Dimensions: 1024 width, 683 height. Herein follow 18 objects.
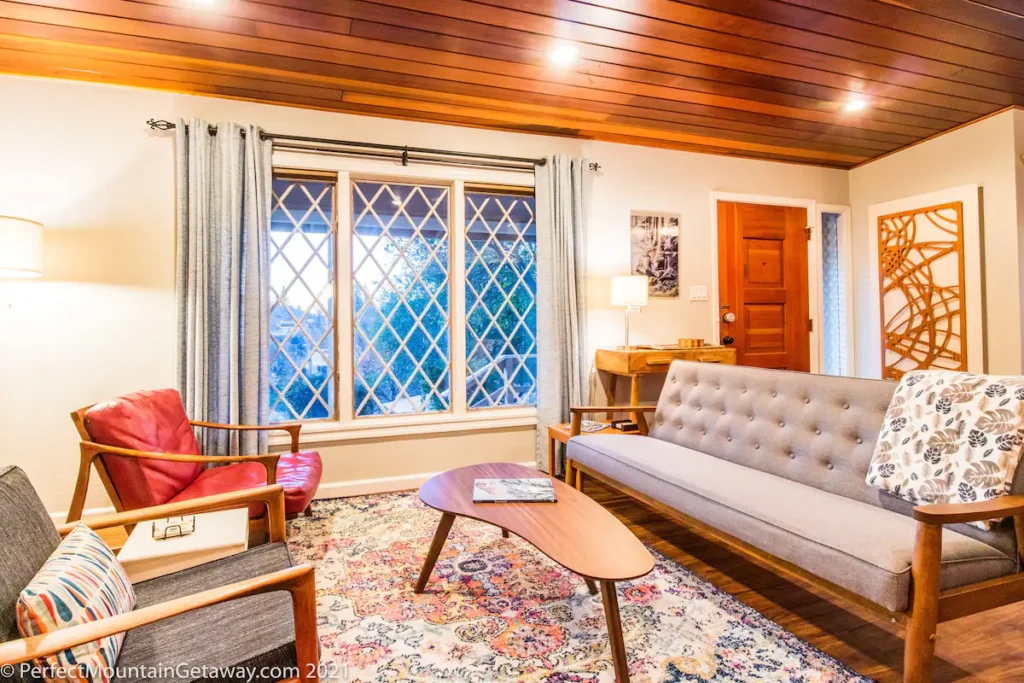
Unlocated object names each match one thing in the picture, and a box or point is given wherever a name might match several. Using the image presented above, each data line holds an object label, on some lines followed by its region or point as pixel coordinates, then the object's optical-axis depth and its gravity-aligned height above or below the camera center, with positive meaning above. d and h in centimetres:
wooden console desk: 312 -11
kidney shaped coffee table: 131 -57
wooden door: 387 +45
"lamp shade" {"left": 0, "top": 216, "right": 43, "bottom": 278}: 214 +45
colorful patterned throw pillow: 85 -48
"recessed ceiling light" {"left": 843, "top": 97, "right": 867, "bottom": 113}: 304 +145
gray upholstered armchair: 85 -60
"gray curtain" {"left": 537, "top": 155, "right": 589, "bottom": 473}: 327 +31
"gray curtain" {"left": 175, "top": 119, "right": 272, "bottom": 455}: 262 +37
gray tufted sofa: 132 -54
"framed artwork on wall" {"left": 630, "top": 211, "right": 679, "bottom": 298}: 365 +69
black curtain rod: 282 +120
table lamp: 324 +34
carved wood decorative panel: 347 +36
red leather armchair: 188 -46
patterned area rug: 144 -93
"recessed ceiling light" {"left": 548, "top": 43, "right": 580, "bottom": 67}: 240 +142
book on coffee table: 176 -54
